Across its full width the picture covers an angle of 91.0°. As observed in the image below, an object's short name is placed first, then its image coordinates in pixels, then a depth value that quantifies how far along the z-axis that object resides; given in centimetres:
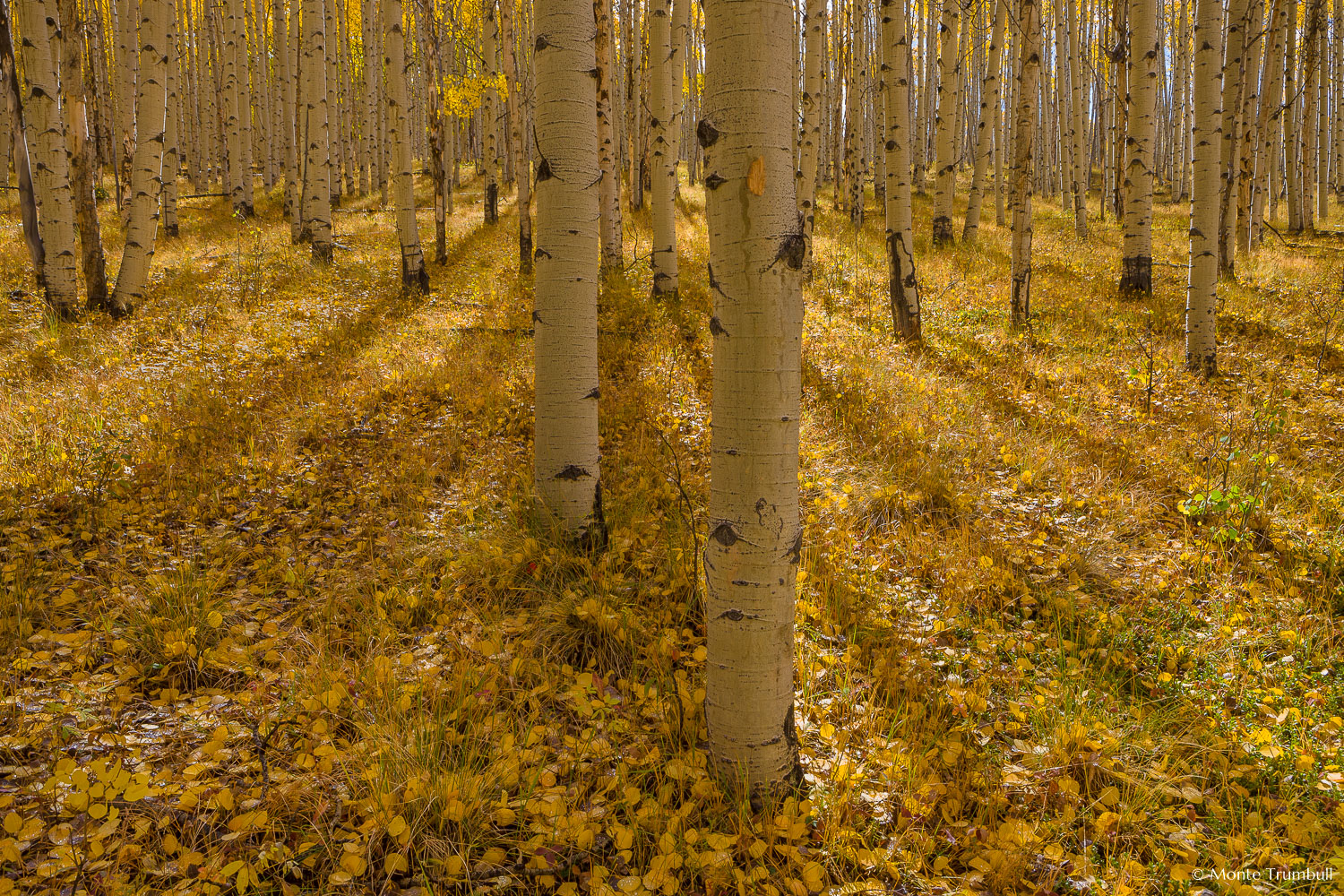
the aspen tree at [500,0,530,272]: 1023
